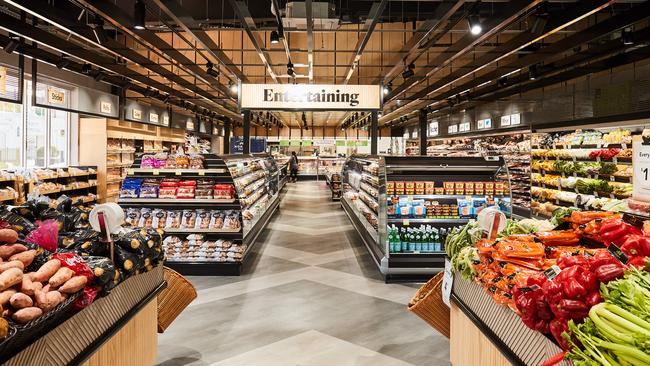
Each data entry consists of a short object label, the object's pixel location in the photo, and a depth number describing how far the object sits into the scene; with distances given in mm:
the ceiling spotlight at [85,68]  9813
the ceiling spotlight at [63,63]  8977
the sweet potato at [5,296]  1701
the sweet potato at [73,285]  1967
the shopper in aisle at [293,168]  25297
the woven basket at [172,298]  3553
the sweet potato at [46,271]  1972
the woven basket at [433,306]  3299
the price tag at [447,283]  3084
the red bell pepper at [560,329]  1592
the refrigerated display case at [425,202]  6113
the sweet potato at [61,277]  1955
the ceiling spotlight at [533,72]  9449
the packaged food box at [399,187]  6336
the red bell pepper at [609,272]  1576
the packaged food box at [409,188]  6359
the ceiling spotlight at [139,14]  5973
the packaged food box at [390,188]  6309
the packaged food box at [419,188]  6395
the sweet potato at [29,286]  1818
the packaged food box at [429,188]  6420
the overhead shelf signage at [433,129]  19866
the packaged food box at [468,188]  6473
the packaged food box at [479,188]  6480
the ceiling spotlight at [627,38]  6645
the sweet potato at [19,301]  1715
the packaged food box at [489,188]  6492
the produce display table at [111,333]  1873
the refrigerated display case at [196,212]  6461
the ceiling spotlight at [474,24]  6320
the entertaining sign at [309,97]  7832
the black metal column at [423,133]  18109
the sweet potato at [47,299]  1795
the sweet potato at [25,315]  1677
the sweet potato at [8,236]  2092
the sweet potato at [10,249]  2036
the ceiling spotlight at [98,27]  6682
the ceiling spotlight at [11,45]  7289
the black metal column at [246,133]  9305
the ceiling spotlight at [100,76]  10614
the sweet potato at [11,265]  1868
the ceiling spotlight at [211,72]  9892
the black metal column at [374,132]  9102
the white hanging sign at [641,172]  2338
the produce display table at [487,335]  1915
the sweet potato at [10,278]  1746
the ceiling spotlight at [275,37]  7397
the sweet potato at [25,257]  2035
